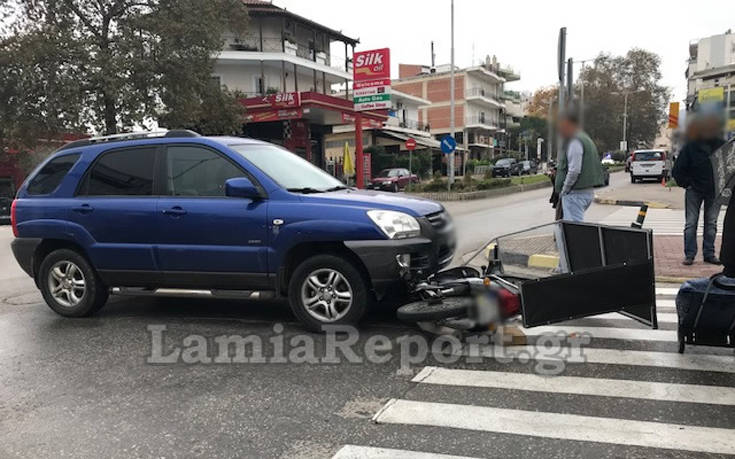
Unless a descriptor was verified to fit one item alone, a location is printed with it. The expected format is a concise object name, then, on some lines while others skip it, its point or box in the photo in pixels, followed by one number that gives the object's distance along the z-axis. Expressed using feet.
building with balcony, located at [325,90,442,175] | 146.72
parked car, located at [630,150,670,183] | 93.91
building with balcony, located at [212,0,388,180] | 97.40
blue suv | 15.44
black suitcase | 12.24
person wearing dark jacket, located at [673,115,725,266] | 21.70
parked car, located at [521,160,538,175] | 148.28
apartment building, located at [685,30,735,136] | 177.17
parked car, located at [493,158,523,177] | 128.36
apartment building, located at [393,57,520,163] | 211.00
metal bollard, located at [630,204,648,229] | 14.16
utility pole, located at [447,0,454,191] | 88.53
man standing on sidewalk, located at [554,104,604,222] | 19.75
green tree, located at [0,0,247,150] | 61.16
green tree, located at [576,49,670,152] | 178.91
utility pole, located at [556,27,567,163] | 21.39
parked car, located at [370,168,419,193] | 100.99
